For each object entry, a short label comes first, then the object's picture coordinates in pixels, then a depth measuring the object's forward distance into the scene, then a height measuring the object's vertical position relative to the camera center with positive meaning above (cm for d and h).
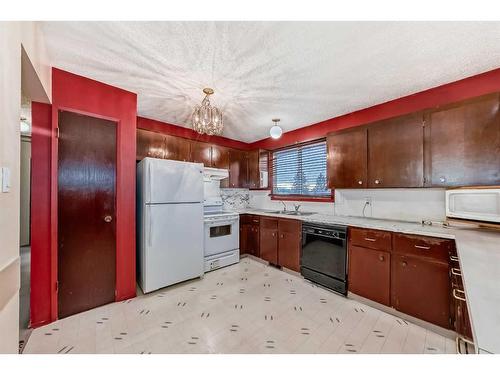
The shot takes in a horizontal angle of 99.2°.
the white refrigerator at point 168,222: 262 -43
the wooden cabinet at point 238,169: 433 +44
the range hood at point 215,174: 371 +28
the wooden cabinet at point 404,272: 191 -85
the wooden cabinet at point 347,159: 279 +42
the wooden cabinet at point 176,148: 345 +70
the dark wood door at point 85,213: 212 -24
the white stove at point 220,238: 336 -81
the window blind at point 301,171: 361 +33
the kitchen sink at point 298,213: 361 -42
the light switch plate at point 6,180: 96 +5
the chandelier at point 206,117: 244 +84
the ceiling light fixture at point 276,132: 315 +85
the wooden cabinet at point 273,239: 324 -84
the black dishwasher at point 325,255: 263 -89
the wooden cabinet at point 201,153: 374 +66
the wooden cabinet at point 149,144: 316 +70
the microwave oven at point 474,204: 176 -14
